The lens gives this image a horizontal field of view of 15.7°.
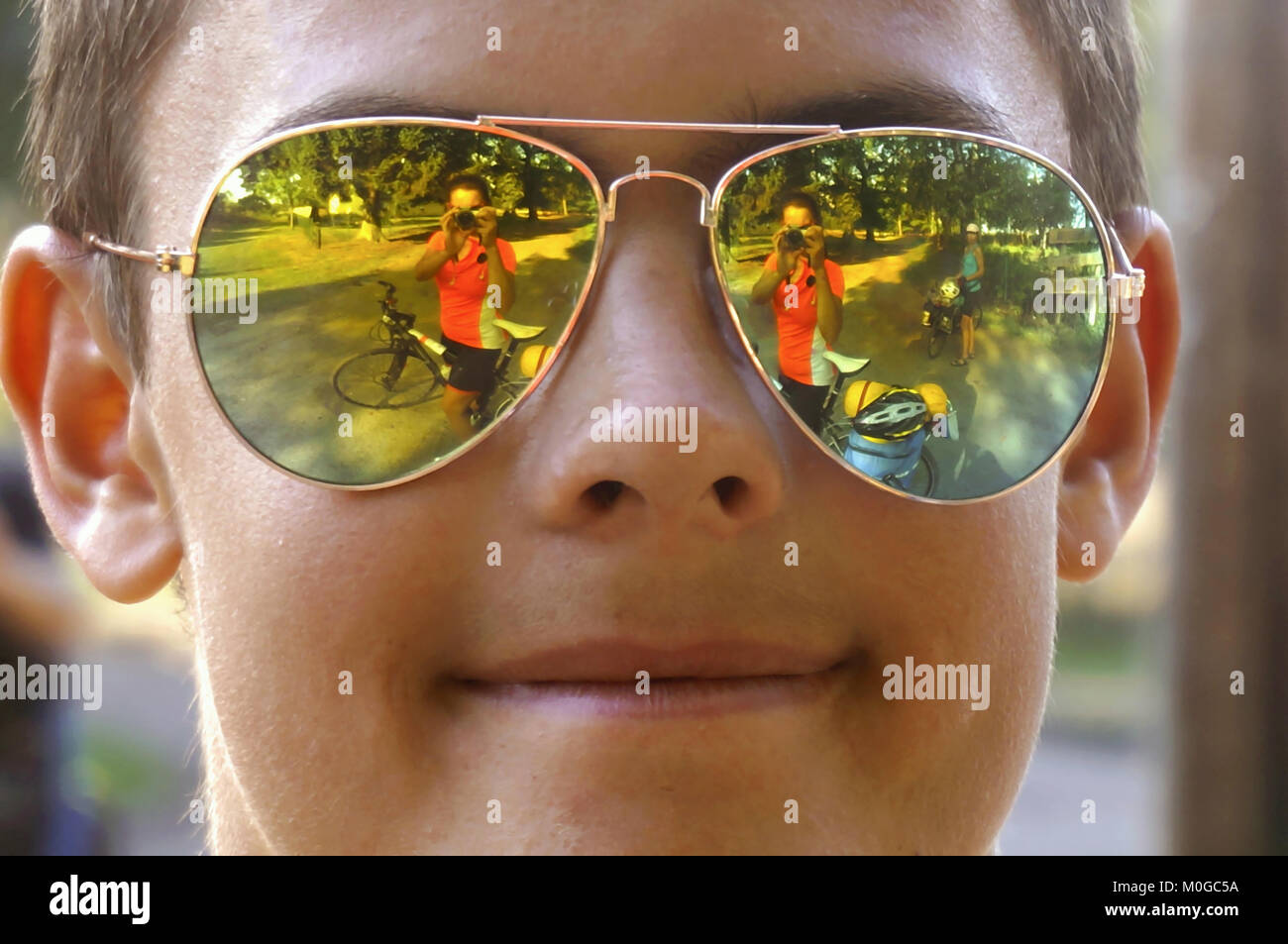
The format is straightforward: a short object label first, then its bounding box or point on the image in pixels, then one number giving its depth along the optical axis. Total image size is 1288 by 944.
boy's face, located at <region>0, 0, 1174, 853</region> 0.58
